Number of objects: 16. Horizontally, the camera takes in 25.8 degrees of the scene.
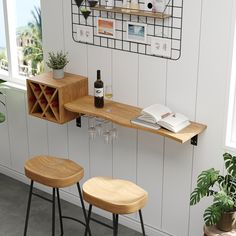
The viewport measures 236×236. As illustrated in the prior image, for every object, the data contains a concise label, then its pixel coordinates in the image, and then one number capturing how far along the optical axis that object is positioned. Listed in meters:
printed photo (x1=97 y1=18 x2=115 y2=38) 3.44
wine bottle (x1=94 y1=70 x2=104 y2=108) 3.44
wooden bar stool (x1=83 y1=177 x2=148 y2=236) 2.83
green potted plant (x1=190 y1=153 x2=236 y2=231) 2.85
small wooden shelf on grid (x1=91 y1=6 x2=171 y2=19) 3.12
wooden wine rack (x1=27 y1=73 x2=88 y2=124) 3.56
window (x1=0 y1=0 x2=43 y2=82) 4.15
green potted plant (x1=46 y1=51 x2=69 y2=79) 3.66
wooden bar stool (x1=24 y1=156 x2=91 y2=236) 3.19
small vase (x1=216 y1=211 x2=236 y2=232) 2.94
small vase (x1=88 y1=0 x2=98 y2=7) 3.43
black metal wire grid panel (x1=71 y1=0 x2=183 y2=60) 3.14
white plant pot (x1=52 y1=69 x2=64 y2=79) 3.67
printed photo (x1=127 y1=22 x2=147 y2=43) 3.30
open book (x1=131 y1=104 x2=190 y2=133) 3.09
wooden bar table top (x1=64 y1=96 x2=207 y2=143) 3.06
